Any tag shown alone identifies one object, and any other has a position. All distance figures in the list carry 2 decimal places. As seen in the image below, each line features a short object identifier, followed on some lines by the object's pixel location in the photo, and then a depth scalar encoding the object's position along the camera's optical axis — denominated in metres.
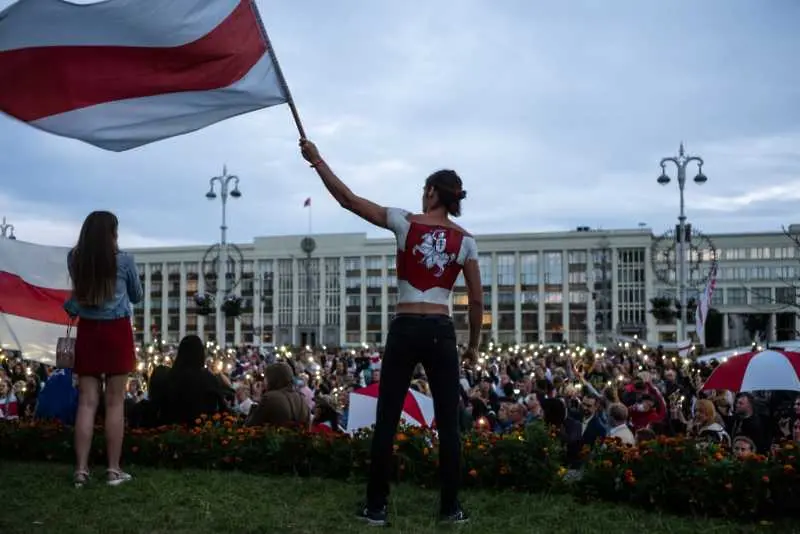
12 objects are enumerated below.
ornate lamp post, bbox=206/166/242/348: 43.84
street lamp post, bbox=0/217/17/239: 34.75
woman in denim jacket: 5.47
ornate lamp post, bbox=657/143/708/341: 35.75
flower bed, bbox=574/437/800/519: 5.18
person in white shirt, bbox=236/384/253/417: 13.00
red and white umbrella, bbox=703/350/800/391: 9.13
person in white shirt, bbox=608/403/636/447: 9.67
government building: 99.44
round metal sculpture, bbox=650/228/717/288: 26.80
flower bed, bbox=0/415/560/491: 6.00
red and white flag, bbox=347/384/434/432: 9.14
